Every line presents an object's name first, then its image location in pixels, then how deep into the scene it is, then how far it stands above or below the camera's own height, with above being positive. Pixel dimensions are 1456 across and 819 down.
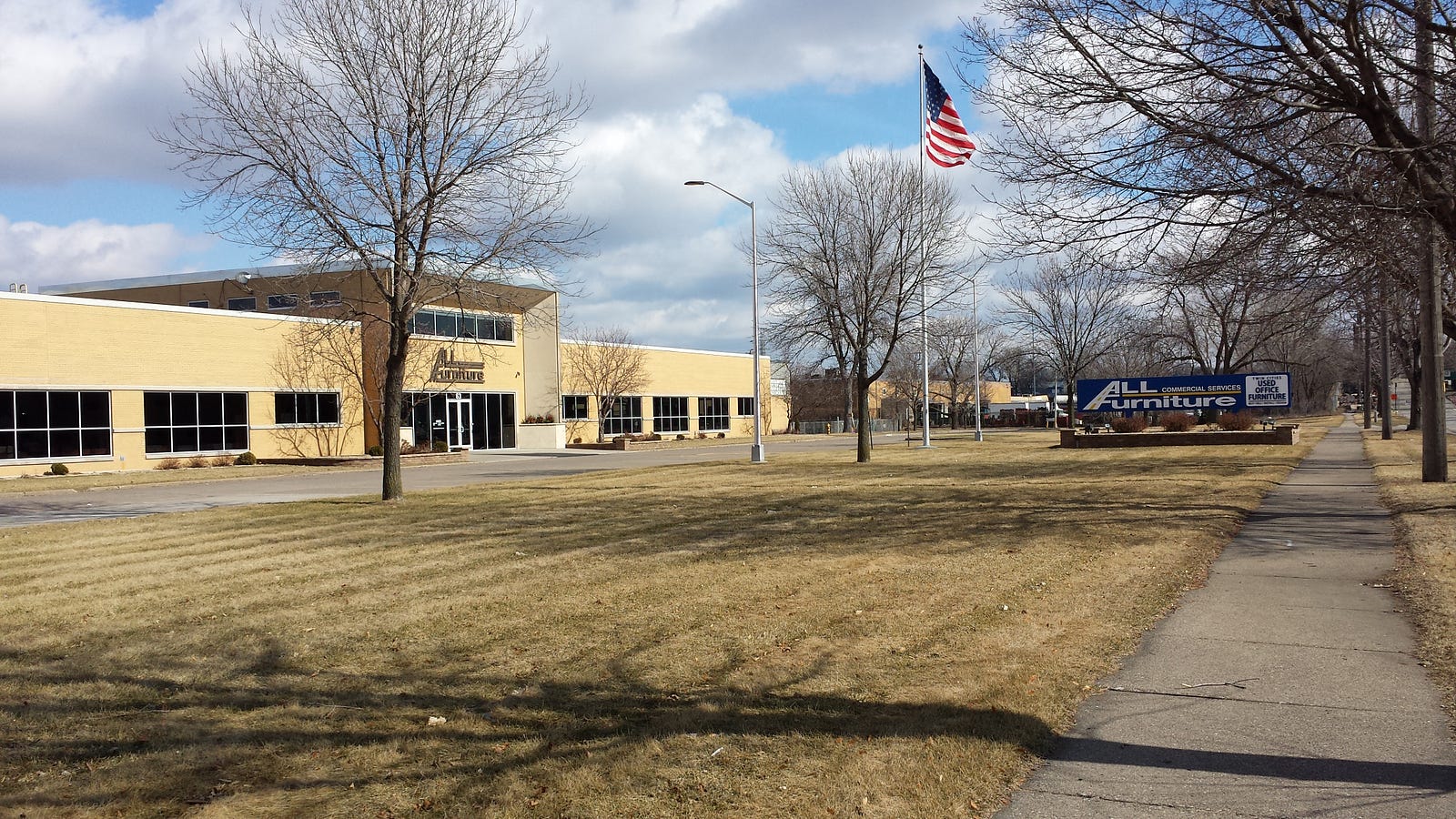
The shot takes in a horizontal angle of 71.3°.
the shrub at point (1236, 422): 36.44 -0.90
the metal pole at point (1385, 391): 35.65 +0.07
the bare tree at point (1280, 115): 9.80 +2.94
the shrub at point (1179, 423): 37.81 -0.91
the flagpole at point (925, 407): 34.13 -0.07
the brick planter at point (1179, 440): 34.50 -1.44
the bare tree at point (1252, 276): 11.04 +1.44
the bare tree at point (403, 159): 17.00 +4.44
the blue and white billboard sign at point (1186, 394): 38.62 +0.19
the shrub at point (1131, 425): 37.94 -0.94
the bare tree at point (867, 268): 30.48 +4.23
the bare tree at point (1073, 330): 54.91 +3.93
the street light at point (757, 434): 32.81 -0.82
